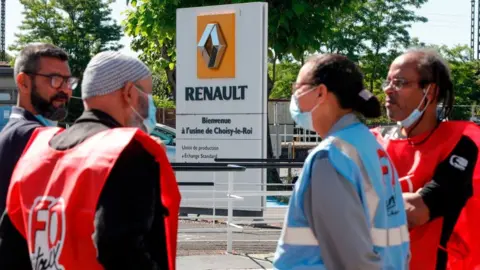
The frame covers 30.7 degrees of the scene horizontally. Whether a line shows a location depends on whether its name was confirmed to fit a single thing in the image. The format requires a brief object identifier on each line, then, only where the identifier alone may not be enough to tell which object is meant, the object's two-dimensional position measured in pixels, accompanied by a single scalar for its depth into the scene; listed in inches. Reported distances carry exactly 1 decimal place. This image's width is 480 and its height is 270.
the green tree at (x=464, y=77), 1903.3
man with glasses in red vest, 157.5
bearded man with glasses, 172.1
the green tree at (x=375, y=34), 1697.8
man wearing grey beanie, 117.6
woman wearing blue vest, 124.1
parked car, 902.0
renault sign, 538.0
